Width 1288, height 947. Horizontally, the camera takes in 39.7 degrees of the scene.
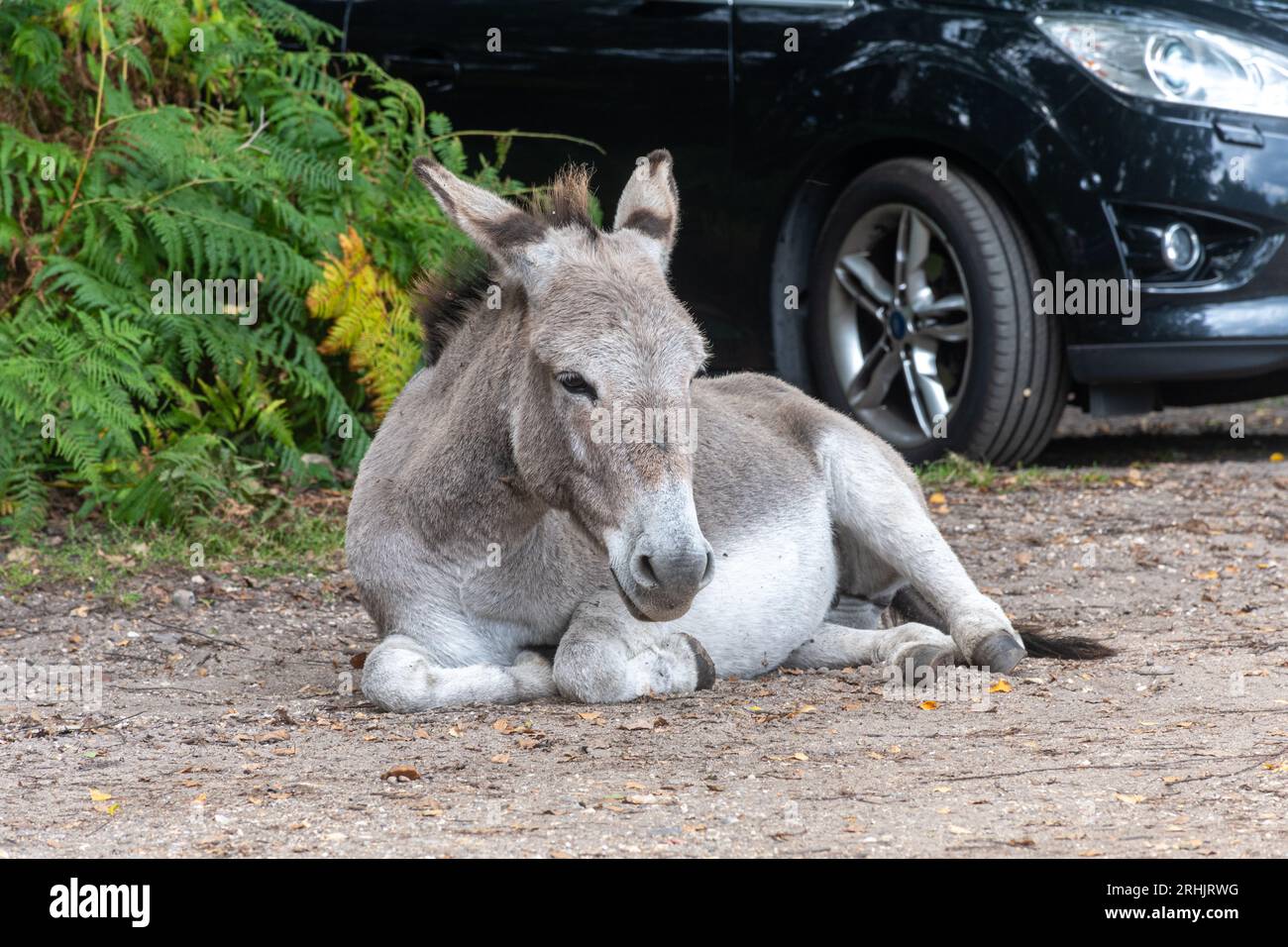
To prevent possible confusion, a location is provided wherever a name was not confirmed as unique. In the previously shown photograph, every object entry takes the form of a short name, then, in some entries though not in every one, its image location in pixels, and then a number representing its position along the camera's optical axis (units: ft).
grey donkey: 16.24
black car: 26.96
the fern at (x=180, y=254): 26.30
